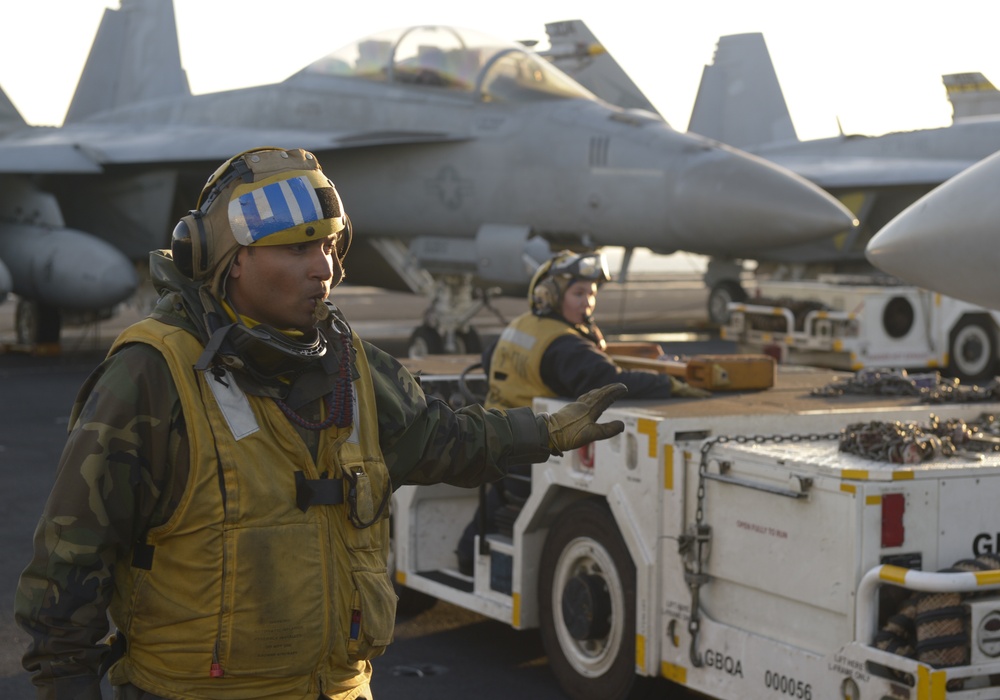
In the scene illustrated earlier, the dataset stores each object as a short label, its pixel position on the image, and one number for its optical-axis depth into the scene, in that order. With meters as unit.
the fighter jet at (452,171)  13.12
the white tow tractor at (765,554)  3.95
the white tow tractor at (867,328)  13.79
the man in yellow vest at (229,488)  2.47
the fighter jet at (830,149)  24.97
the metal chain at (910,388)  5.63
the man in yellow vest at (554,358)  5.70
